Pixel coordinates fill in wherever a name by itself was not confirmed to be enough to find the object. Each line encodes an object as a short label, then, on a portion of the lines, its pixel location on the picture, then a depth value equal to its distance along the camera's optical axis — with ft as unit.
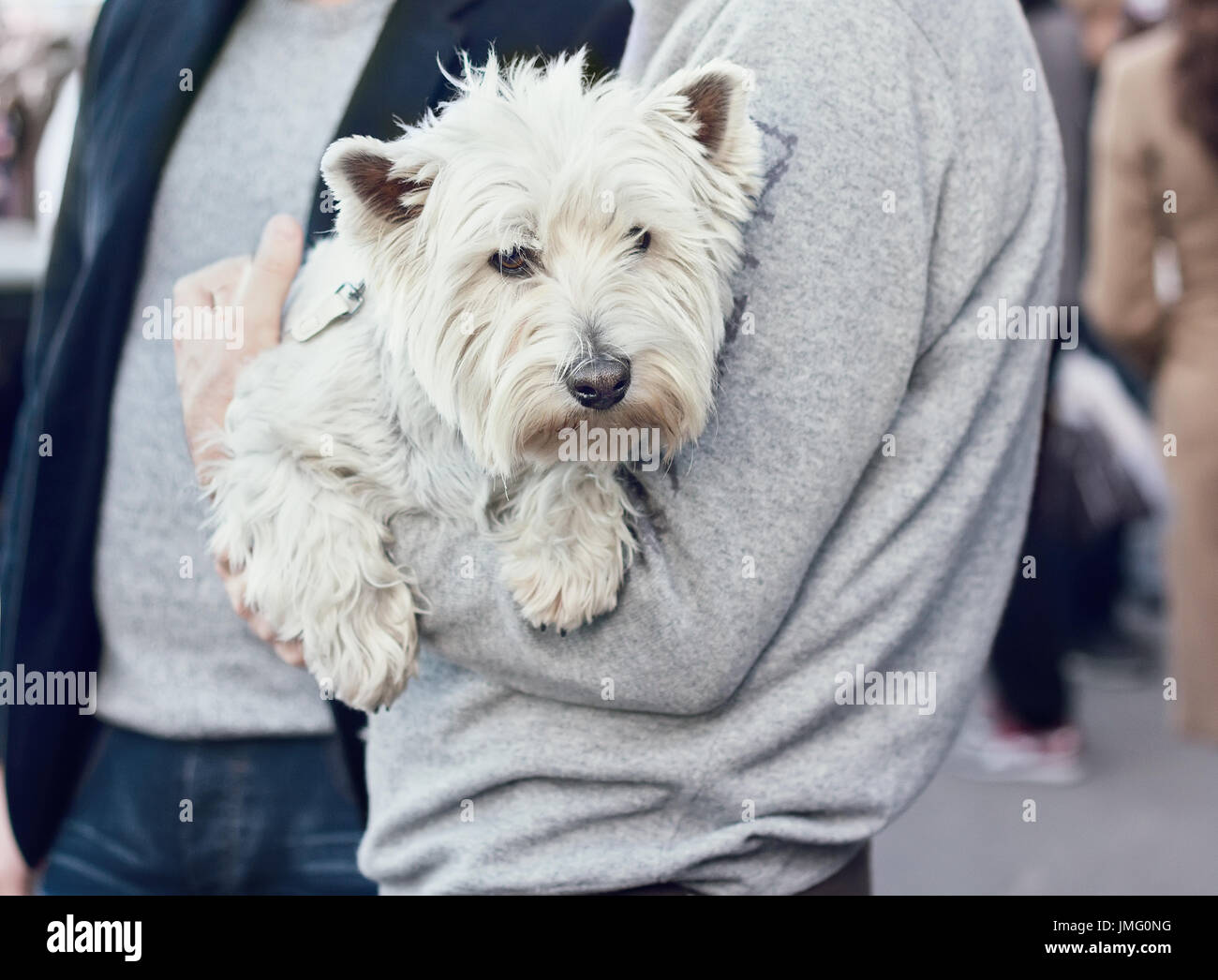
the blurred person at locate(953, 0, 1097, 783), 12.80
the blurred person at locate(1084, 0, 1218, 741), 9.67
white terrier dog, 3.76
